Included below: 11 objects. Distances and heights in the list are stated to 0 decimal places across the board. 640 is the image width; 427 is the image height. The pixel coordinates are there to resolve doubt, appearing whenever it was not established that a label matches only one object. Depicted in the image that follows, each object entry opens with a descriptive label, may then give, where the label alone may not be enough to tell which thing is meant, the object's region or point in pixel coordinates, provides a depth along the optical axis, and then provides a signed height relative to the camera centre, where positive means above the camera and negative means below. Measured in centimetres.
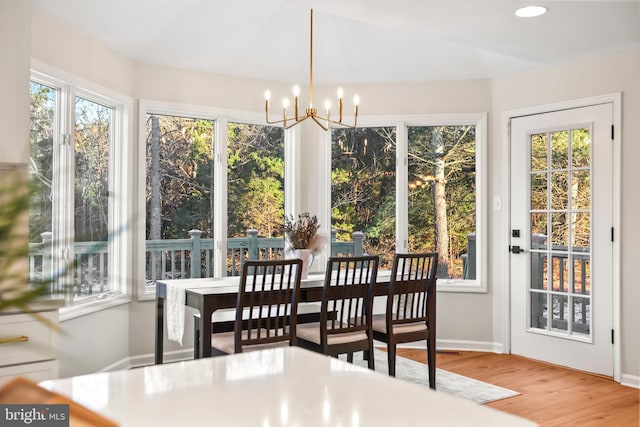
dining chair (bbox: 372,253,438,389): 378 -68
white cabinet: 252 -59
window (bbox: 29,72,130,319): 371 +37
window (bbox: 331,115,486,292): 537 +28
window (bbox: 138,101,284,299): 479 +25
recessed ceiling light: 348 +129
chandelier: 361 +75
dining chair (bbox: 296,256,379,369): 352 -69
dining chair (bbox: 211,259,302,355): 329 -58
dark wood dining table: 339 -48
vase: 400 -26
